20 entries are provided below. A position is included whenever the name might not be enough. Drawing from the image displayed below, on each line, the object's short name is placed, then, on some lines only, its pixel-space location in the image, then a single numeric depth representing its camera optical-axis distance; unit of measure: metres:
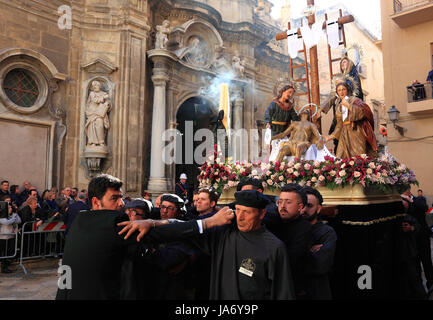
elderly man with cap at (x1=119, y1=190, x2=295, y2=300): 2.52
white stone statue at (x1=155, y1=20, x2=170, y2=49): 13.85
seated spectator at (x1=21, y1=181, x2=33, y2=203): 9.99
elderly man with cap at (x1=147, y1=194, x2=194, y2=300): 2.85
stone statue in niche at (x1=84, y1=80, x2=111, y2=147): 12.30
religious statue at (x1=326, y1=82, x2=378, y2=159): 6.04
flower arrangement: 5.25
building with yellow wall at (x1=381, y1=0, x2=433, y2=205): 14.58
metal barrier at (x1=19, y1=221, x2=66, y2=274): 8.05
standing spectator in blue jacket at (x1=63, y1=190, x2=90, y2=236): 7.22
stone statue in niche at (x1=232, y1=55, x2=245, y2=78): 16.61
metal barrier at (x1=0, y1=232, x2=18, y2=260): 7.42
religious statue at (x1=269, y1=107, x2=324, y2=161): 6.33
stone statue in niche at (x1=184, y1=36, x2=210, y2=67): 15.31
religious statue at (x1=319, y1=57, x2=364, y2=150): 6.51
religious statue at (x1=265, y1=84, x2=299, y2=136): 6.90
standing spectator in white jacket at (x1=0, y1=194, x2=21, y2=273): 7.45
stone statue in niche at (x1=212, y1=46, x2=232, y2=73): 16.12
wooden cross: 7.32
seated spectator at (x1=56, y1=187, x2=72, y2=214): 9.09
